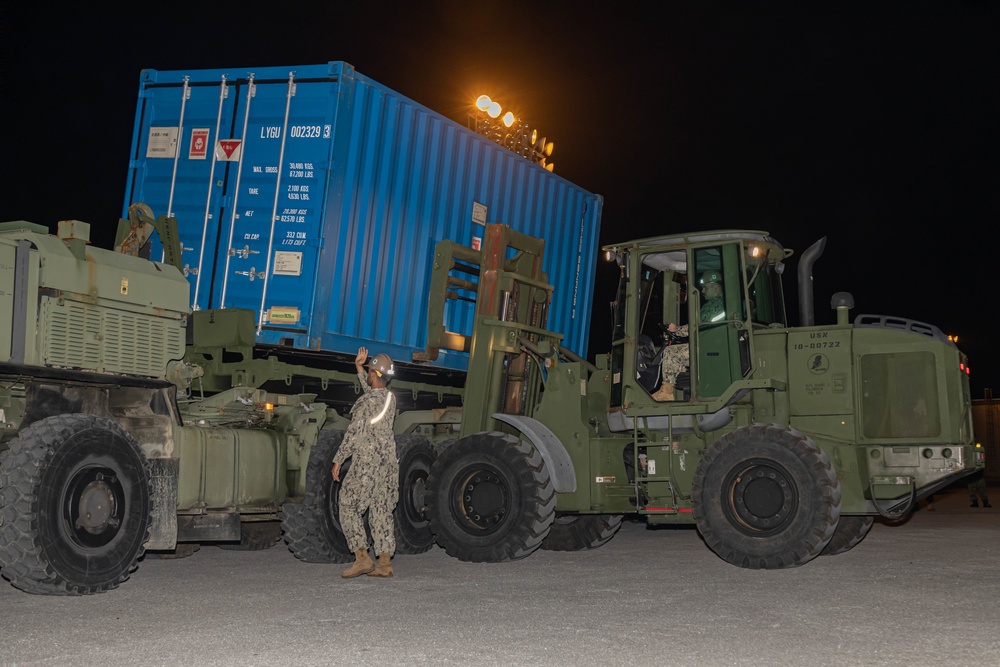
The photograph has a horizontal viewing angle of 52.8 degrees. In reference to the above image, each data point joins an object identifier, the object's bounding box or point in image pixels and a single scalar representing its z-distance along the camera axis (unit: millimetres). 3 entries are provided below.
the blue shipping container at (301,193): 9969
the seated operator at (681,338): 9602
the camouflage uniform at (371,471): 8523
